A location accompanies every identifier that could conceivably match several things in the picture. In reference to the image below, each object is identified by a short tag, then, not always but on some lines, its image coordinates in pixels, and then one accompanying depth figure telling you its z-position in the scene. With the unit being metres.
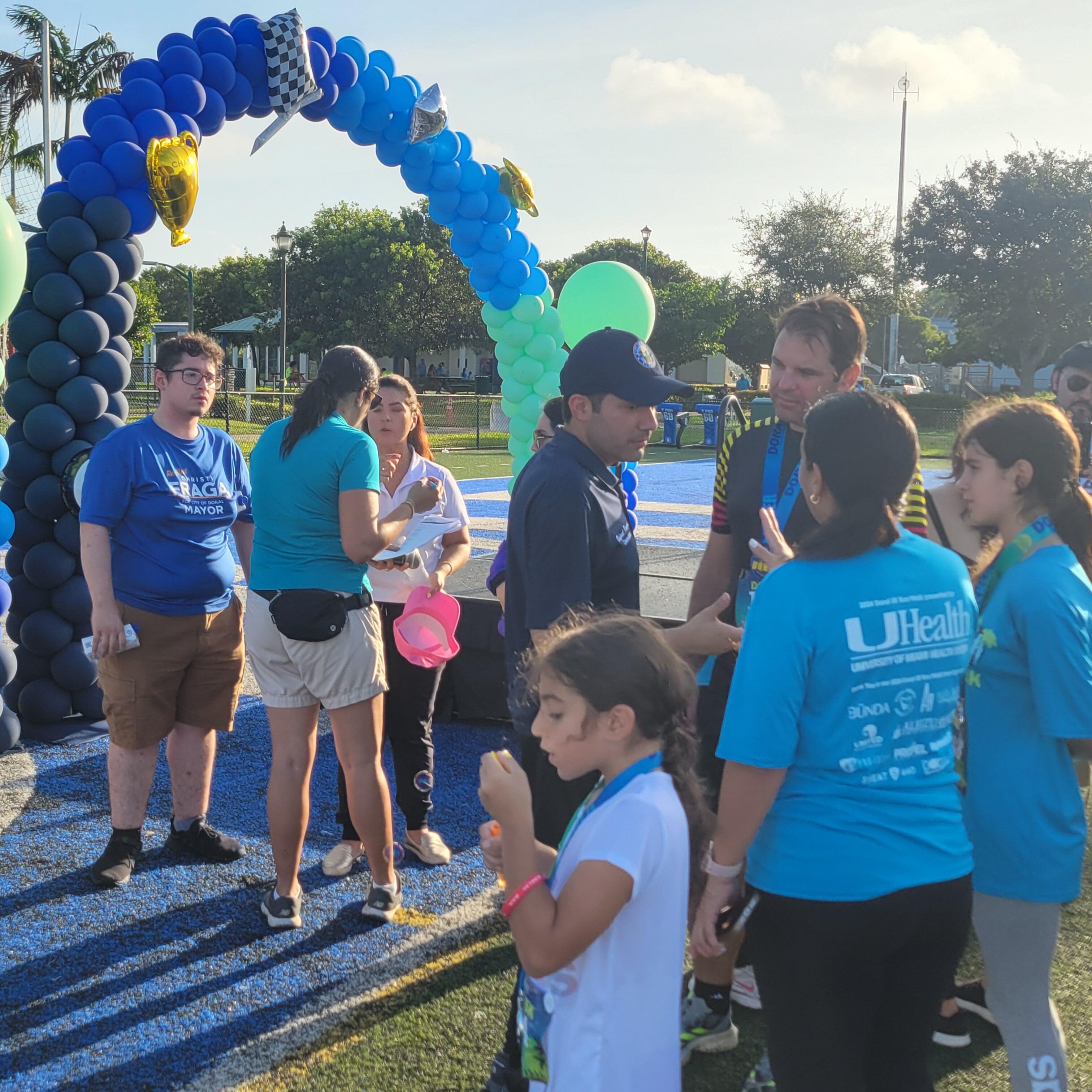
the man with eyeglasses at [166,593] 3.93
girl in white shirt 1.67
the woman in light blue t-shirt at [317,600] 3.42
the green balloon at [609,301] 8.16
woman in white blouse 4.20
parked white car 43.44
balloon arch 5.53
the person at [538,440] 3.23
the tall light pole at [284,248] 29.08
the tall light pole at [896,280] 47.25
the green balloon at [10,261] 4.26
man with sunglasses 4.21
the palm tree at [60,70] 35.47
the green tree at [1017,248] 42.22
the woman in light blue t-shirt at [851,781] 1.75
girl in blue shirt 2.07
